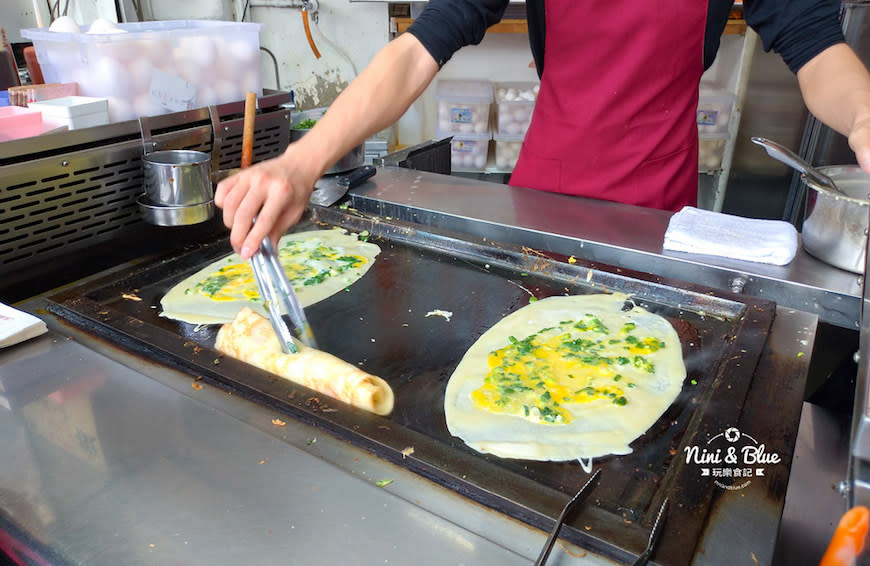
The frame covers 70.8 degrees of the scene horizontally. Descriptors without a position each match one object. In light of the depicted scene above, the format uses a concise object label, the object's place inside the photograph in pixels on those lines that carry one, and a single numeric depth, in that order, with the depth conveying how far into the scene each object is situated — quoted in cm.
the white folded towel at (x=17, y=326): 126
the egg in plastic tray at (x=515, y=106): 376
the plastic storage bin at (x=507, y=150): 387
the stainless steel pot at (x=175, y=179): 158
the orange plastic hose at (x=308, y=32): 390
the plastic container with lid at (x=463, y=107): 379
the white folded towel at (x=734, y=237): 158
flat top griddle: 89
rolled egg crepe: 114
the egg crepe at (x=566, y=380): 110
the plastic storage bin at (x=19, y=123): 144
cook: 151
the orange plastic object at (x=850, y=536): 52
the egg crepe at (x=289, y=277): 152
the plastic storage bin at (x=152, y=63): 168
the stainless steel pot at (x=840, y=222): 148
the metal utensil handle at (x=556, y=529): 76
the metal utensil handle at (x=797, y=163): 151
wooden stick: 180
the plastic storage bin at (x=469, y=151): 391
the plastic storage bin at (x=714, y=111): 364
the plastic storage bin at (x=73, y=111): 153
